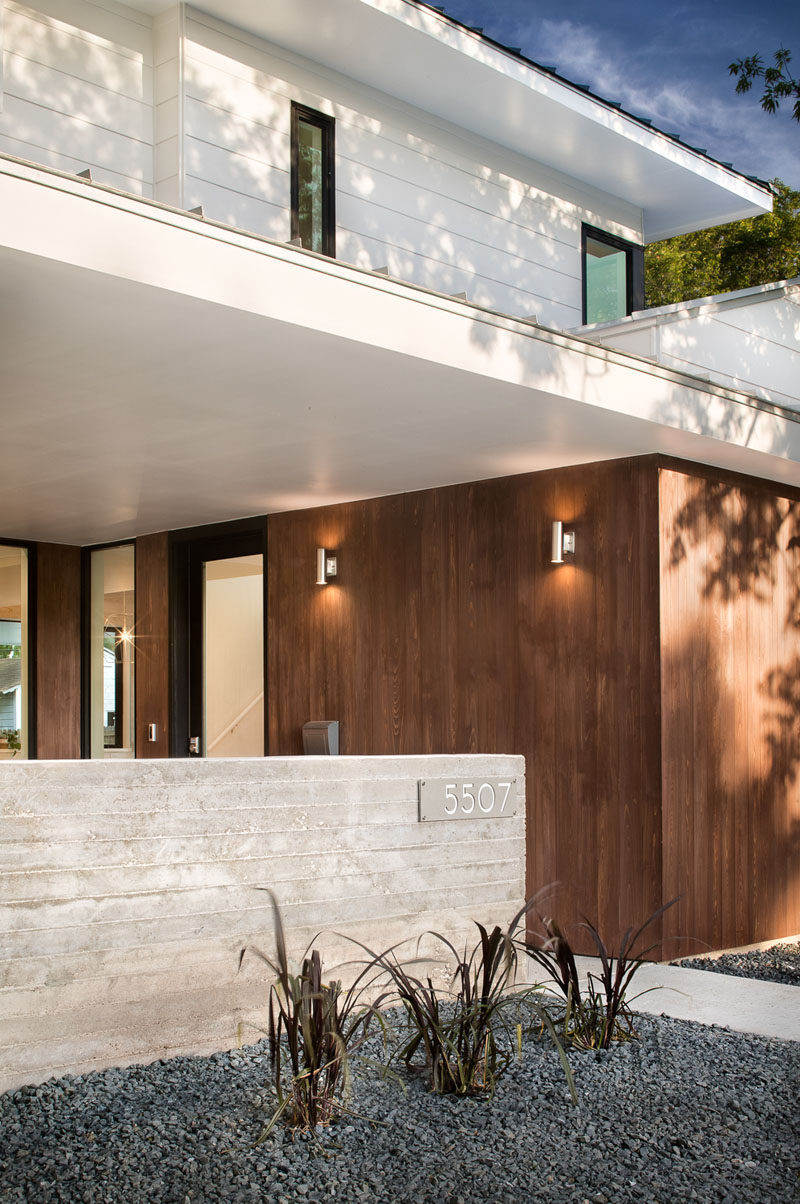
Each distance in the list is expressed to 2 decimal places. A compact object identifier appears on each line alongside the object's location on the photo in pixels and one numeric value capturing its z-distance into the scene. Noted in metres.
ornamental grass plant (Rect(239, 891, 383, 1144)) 3.06
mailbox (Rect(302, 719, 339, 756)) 7.49
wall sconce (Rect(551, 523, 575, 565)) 6.38
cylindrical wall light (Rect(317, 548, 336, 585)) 7.70
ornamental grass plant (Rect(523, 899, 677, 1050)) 3.85
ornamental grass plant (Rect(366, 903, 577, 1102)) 3.38
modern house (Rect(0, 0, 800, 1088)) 4.68
